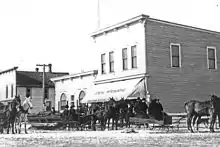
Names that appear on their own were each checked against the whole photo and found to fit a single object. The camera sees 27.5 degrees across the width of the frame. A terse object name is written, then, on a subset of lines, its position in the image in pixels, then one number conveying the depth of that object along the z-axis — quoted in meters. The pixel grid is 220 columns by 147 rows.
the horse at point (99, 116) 27.12
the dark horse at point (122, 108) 26.94
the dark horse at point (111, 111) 26.88
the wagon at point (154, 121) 23.16
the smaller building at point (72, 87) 43.53
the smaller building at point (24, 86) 64.19
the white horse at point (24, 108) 26.84
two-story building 32.28
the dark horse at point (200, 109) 22.72
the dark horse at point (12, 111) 26.33
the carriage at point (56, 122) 28.22
